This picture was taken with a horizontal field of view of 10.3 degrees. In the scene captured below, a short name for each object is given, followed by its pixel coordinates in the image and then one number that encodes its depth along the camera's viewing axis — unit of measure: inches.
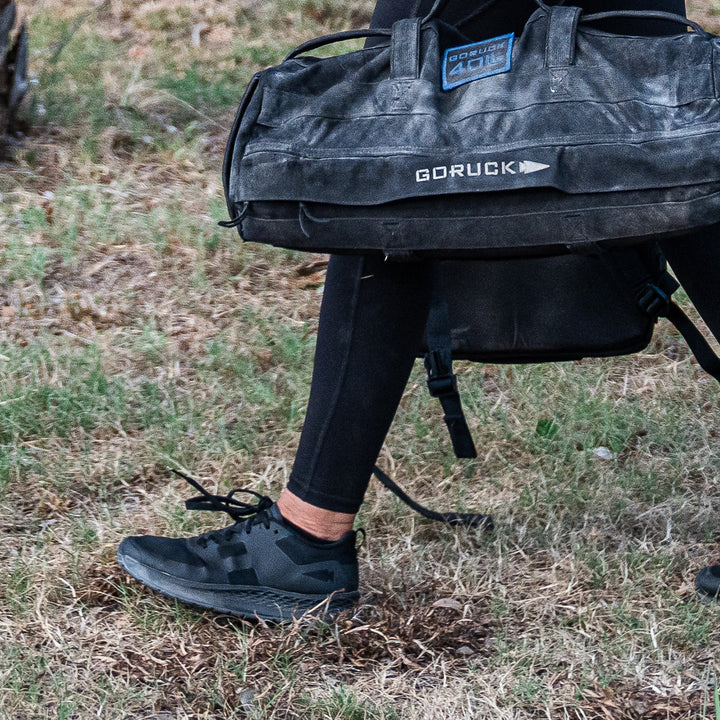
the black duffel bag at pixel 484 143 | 153.8
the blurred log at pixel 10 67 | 241.8
